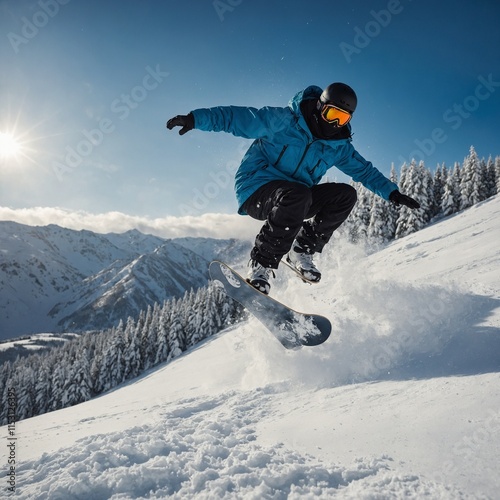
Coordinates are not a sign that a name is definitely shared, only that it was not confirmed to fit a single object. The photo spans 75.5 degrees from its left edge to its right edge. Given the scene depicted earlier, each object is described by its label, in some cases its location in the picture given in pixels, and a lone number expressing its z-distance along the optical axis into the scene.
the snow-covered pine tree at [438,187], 38.47
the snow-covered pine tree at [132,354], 36.94
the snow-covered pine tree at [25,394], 40.34
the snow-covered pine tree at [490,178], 37.91
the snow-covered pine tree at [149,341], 36.93
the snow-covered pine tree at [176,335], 34.88
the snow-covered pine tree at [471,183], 35.50
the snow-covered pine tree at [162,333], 35.39
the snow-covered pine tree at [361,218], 36.09
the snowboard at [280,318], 3.79
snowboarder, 3.60
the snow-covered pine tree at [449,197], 35.78
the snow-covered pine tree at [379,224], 34.44
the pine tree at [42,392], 39.53
